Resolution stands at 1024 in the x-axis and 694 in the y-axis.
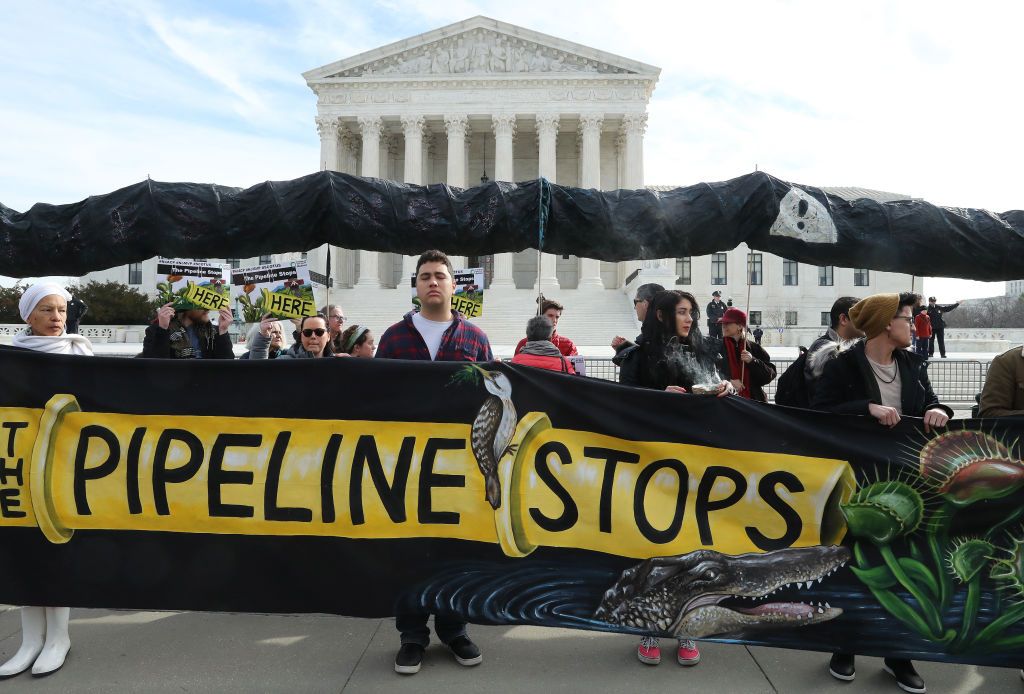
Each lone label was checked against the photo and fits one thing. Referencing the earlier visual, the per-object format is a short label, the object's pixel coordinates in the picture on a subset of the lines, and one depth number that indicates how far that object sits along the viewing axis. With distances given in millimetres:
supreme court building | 44406
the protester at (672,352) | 3826
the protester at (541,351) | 5566
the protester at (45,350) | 3369
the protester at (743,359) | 5090
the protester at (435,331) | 3744
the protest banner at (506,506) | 3207
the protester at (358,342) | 5578
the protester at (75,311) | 13727
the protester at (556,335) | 7391
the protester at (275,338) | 6570
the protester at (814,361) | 4281
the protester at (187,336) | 5203
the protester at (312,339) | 5359
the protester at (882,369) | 3645
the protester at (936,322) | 20847
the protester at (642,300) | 5170
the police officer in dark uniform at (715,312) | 19664
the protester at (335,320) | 7148
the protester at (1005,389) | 3740
